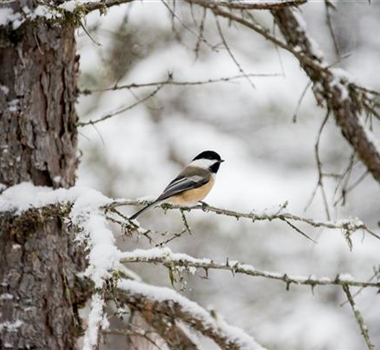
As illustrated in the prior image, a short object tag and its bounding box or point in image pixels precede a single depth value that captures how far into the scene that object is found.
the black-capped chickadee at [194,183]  7.70
